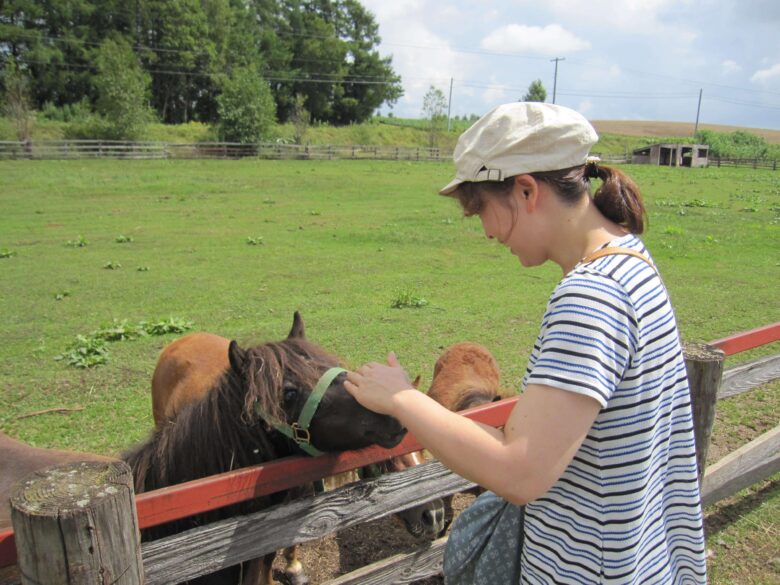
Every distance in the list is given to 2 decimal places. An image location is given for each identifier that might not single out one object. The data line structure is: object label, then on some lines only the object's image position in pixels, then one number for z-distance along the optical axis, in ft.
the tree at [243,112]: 167.43
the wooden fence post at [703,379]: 10.76
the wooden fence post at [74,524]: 5.01
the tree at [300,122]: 185.06
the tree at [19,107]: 135.95
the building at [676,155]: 196.65
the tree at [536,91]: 321.77
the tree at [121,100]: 152.46
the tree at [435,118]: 221.25
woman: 4.19
